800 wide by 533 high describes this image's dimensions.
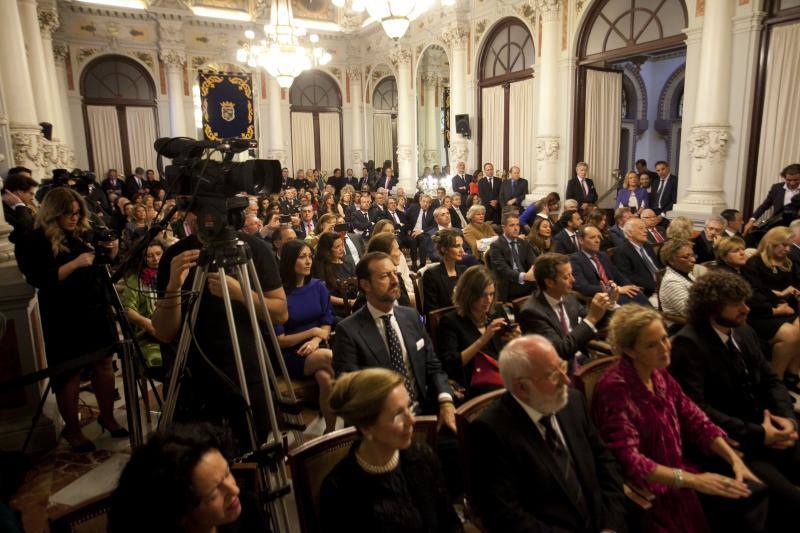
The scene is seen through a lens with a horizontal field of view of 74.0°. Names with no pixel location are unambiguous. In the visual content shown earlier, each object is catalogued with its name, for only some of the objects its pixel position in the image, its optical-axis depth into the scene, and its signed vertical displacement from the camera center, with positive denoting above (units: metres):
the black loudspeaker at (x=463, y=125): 10.88 +0.75
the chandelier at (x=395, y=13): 4.98 +1.43
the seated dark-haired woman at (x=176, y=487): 1.14 -0.70
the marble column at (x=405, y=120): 12.92 +1.06
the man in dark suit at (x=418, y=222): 7.50 -0.84
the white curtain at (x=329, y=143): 15.77 +0.66
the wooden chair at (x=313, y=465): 1.55 -0.89
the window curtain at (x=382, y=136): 16.25 +0.86
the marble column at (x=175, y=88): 13.18 +1.99
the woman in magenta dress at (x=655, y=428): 1.87 -1.00
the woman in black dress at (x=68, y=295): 2.68 -0.64
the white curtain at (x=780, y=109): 6.07 +0.53
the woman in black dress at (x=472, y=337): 2.54 -0.84
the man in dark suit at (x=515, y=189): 9.22 -0.48
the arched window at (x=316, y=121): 15.37 +1.30
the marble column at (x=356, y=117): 15.48 +1.40
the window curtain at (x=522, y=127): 9.73 +0.62
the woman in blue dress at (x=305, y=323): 2.82 -0.89
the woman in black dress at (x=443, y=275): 3.58 -0.76
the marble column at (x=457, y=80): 10.75 +1.68
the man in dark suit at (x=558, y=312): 2.54 -0.77
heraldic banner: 13.73 +1.64
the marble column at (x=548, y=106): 8.64 +0.89
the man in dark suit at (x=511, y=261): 4.60 -0.87
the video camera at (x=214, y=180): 1.85 -0.04
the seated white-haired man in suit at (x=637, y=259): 4.42 -0.84
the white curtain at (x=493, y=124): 10.38 +0.75
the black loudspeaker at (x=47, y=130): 7.58 +0.61
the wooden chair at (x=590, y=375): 2.16 -0.87
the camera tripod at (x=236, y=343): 1.83 -0.61
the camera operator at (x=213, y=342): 1.96 -0.66
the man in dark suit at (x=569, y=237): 5.08 -0.74
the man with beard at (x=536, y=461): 1.65 -0.94
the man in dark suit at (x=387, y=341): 2.30 -0.77
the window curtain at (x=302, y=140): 15.39 +0.75
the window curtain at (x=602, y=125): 8.82 +0.57
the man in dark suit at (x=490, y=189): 9.62 -0.49
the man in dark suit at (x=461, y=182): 10.48 -0.38
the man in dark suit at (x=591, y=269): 3.98 -0.83
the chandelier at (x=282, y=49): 8.10 +1.85
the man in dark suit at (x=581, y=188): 8.43 -0.44
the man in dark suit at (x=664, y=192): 7.32 -0.47
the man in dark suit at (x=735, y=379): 2.16 -0.95
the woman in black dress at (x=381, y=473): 1.43 -0.85
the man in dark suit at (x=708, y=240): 5.07 -0.80
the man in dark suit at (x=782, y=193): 5.75 -0.41
